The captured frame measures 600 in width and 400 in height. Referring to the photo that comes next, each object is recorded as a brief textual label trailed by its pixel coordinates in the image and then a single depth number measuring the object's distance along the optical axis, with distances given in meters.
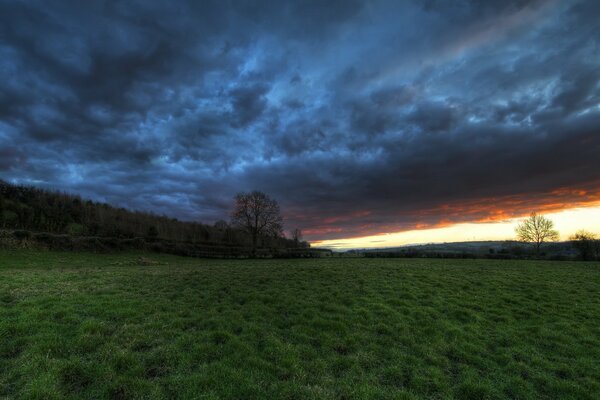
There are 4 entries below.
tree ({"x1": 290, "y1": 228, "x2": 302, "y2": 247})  113.88
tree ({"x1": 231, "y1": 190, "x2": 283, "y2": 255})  74.75
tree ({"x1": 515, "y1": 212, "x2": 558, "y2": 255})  87.11
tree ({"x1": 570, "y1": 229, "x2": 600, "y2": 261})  57.95
